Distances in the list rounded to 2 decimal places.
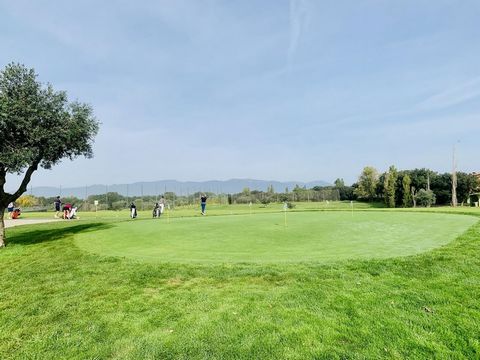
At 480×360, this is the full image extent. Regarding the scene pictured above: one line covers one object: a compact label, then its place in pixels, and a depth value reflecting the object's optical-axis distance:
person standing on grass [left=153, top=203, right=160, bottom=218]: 30.30
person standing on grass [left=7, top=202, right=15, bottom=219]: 36.09
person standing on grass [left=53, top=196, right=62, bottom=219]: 35.69
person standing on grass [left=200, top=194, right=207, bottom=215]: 31.55
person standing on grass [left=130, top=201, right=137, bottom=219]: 29.17
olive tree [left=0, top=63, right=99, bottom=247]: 13.70
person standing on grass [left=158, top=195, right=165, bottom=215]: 32.98
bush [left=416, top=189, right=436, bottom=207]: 56.97
